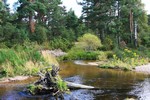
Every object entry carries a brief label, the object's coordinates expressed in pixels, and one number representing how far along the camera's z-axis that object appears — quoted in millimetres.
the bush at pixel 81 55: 34562
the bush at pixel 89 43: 38344
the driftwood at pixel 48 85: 14945
